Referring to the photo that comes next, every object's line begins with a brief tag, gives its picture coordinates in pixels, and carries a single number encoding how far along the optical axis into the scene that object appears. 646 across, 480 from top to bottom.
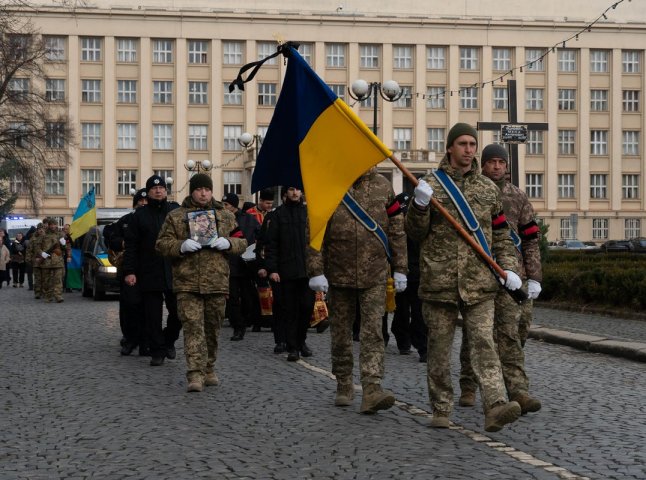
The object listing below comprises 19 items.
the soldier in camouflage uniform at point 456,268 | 7.99
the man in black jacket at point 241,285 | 16.50
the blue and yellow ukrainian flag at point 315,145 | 8.91
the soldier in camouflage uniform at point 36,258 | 29.13
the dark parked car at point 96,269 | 27.50
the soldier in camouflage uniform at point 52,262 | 28.06
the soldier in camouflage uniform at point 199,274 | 10.71
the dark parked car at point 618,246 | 60.86
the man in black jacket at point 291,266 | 13.49
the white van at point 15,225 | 59.50
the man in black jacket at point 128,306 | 13.80
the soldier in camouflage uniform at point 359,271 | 9.08
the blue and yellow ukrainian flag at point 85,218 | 26.83
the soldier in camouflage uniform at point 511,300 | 9.06
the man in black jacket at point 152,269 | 12.70
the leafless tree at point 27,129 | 45.69
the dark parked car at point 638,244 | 63.72
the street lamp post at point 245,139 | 38.94
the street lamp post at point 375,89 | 27.05
